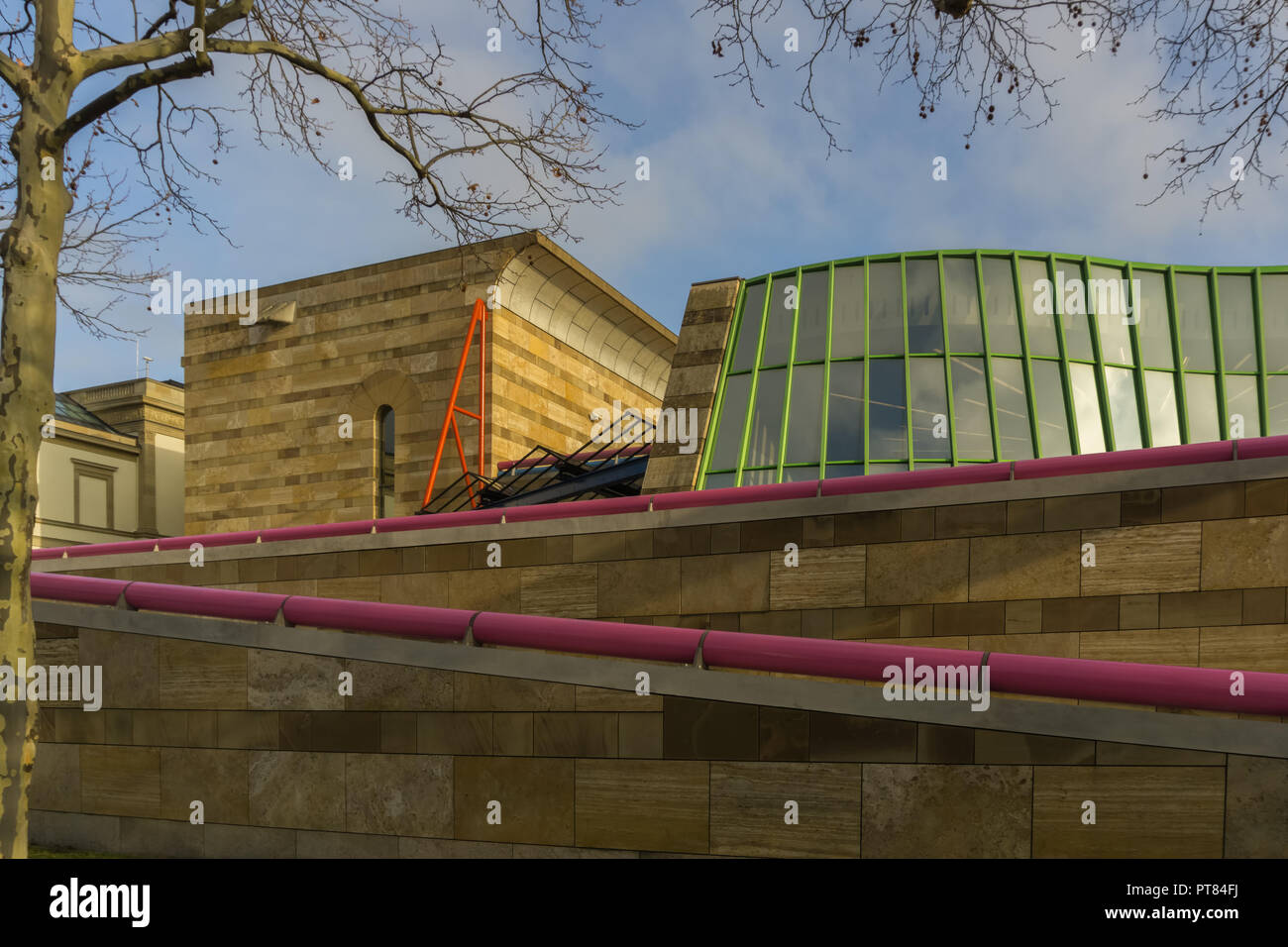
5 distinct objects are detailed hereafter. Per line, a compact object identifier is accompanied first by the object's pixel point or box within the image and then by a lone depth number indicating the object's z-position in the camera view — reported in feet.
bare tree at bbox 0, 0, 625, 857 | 21.71
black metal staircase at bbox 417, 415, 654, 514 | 64.34
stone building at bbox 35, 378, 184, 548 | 122.11
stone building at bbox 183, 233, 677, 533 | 82.99
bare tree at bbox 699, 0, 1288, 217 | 26.68
